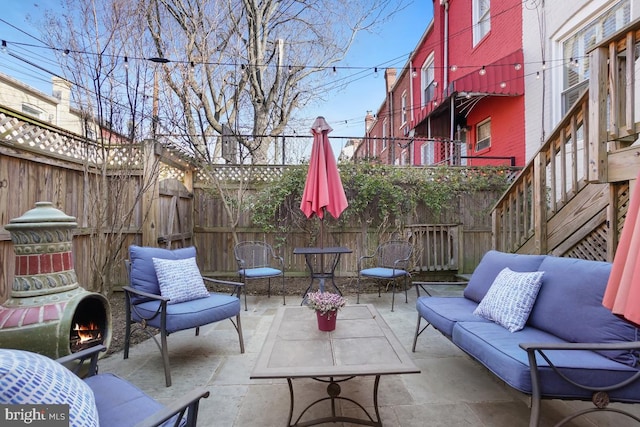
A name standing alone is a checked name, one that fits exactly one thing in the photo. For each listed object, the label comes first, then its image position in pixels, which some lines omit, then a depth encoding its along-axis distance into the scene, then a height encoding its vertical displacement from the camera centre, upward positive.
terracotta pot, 2.24 -0.73
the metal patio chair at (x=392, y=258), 4.65 -0.65
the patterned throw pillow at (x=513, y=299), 2.26 -0.61
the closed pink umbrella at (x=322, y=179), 4.30 +0.53
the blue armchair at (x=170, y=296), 2.63 -0.72
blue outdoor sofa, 1.61 -0.76
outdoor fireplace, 2.00 -0.55
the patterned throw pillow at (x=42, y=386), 0.87 -0.49
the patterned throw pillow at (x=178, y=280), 2.90 -0.58
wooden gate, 5.05 +0.07
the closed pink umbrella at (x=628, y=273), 1.40 -0.27
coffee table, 1.66 -0.80
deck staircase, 2.62 +0.40
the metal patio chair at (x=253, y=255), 5.05 -0.63
